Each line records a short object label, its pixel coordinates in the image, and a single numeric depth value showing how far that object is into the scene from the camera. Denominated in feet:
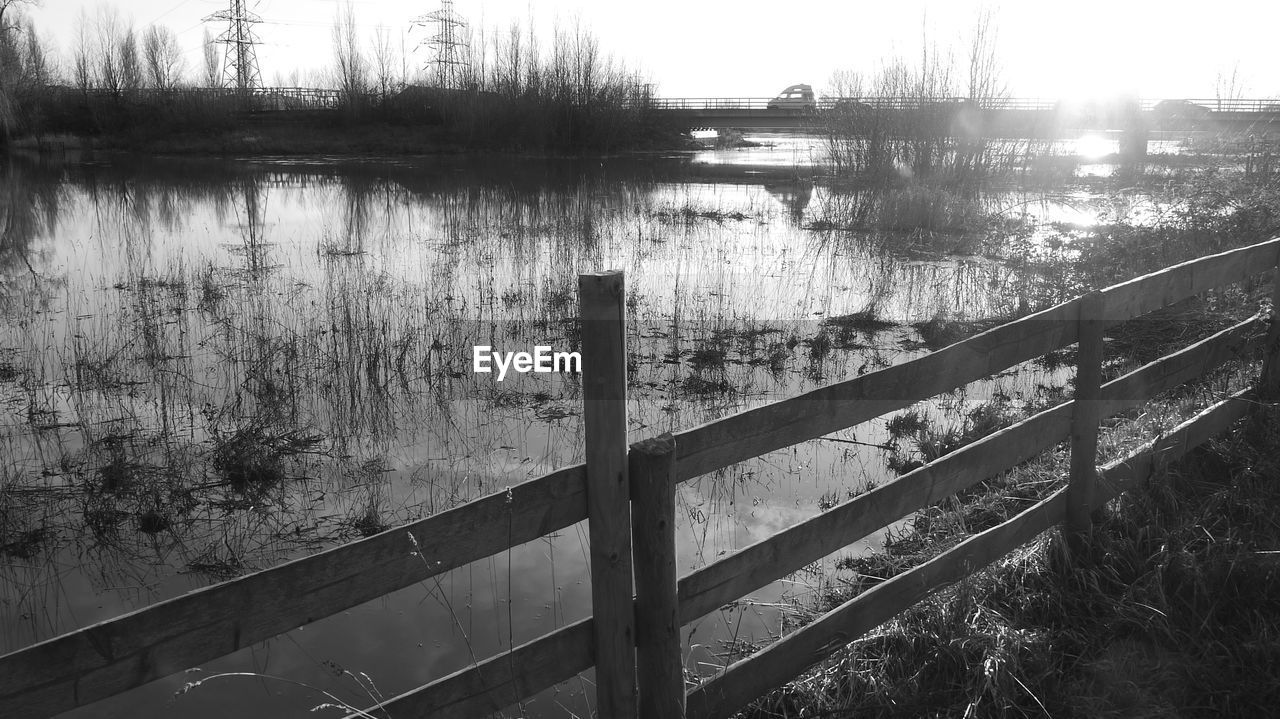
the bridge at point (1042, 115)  73.67
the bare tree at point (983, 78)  73.82
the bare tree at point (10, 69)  136.67
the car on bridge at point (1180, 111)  95.89
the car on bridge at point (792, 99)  208.13
